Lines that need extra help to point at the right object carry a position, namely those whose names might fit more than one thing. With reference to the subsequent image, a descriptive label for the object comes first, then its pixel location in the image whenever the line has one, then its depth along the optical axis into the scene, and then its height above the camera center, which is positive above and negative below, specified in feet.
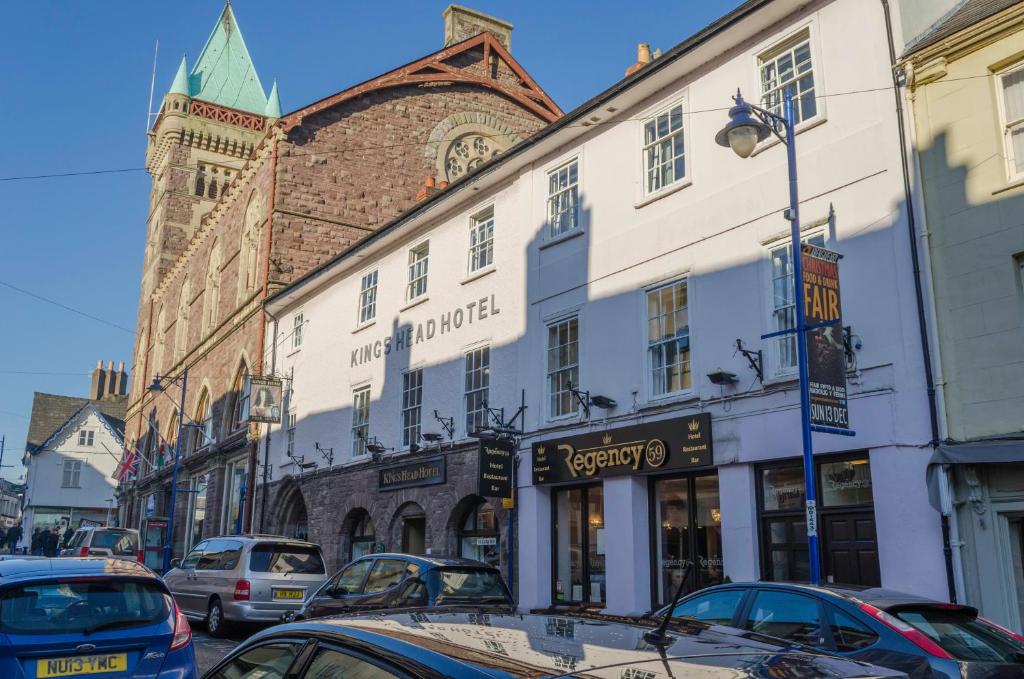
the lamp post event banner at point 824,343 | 35.73 +8.28
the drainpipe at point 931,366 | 34.96 +7.47
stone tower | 196.85 +90.10
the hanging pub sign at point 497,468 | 56.08 +5.30
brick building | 104.12 +42.23
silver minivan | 51.83 -1.37
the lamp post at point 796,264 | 33.71 +11.08
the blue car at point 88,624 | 22.39 -1.71
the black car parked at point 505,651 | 9.14 -1.00
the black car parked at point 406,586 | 39.55 -1.24
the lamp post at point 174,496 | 115.96 +7.71
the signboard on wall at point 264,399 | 89.35 +14.90
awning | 33.42 +3.74
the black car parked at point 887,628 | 21.06 -1.69
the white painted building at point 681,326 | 39.34 +12.41
